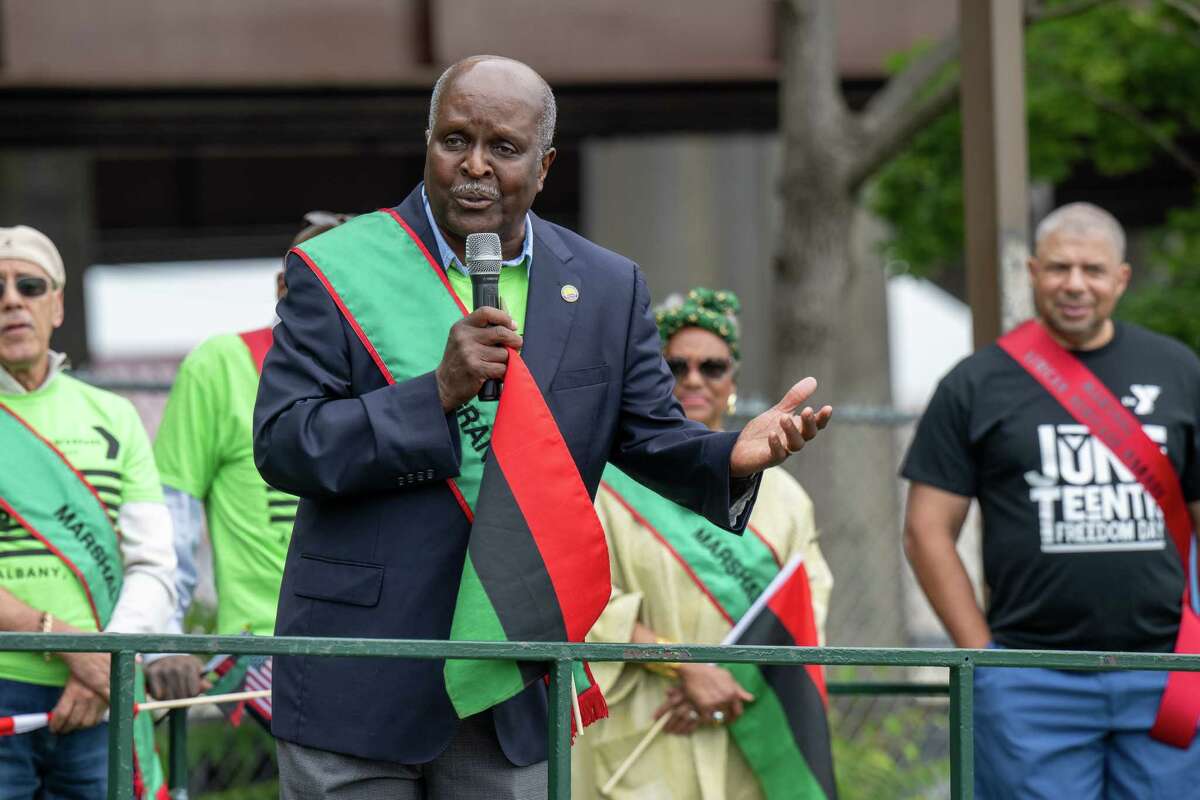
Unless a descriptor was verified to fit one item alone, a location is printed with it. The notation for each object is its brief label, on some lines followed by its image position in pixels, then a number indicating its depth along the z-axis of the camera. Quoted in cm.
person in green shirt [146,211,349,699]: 974
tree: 1810
